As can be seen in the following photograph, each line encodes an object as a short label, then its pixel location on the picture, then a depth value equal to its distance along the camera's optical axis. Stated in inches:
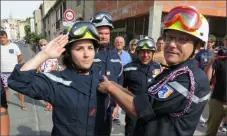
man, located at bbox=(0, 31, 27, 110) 230.4
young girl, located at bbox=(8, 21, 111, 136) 75.7
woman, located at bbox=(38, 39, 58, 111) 247.4
